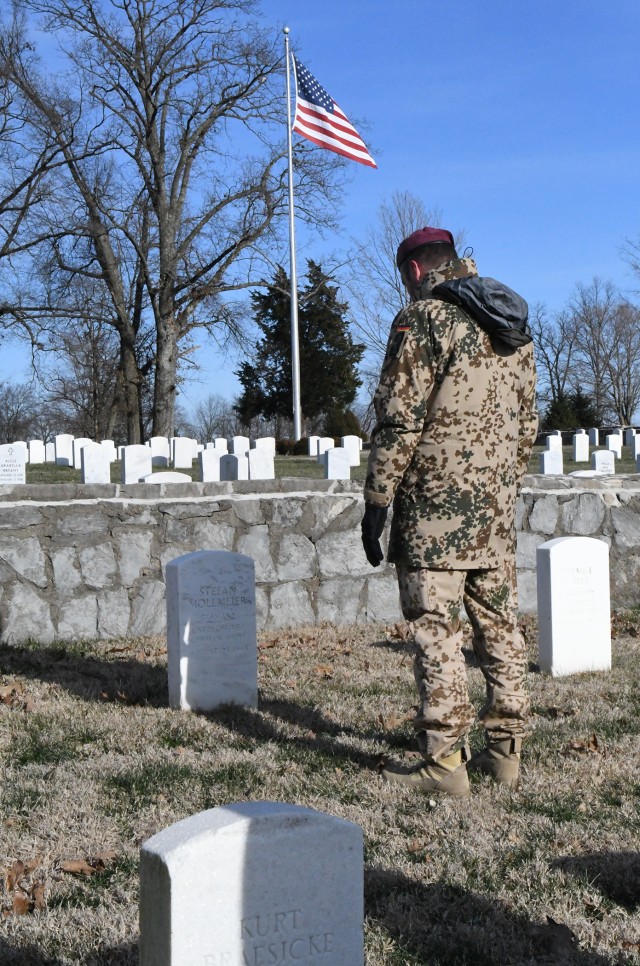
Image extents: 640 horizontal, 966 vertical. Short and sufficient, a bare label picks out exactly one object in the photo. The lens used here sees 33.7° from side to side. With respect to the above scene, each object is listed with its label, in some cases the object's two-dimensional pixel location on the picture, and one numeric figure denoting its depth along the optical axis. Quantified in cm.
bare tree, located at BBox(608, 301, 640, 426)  5619
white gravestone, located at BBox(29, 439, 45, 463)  3272
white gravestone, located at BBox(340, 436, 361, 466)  2601
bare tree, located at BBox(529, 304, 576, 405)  5953
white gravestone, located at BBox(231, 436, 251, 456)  2512
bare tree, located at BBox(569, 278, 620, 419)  5709
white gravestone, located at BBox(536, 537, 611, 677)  603
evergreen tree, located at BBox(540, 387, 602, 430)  4303
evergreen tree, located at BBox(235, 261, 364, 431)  4491
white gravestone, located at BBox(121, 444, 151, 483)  1827
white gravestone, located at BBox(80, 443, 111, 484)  1741
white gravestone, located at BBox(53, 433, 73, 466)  2965
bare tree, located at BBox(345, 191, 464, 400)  3731
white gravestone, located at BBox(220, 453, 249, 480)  1677
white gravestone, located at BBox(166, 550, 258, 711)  521
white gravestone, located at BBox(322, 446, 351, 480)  1616
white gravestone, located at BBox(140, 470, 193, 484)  1315
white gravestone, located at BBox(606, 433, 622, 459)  2761
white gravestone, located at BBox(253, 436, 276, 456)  2311
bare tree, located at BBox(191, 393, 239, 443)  7938
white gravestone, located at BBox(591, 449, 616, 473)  1767
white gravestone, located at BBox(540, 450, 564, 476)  1742
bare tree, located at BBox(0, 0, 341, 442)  2930
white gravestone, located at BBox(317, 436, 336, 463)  2791
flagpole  2745
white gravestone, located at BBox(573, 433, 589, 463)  2439
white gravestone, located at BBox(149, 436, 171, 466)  2672
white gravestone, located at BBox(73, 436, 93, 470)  2325
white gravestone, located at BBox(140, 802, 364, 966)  182
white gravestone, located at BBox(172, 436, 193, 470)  2561
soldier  366
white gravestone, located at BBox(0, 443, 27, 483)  1750
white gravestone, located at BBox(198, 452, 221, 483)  1814
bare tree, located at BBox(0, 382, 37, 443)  5888
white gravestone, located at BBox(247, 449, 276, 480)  1672
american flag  2131
